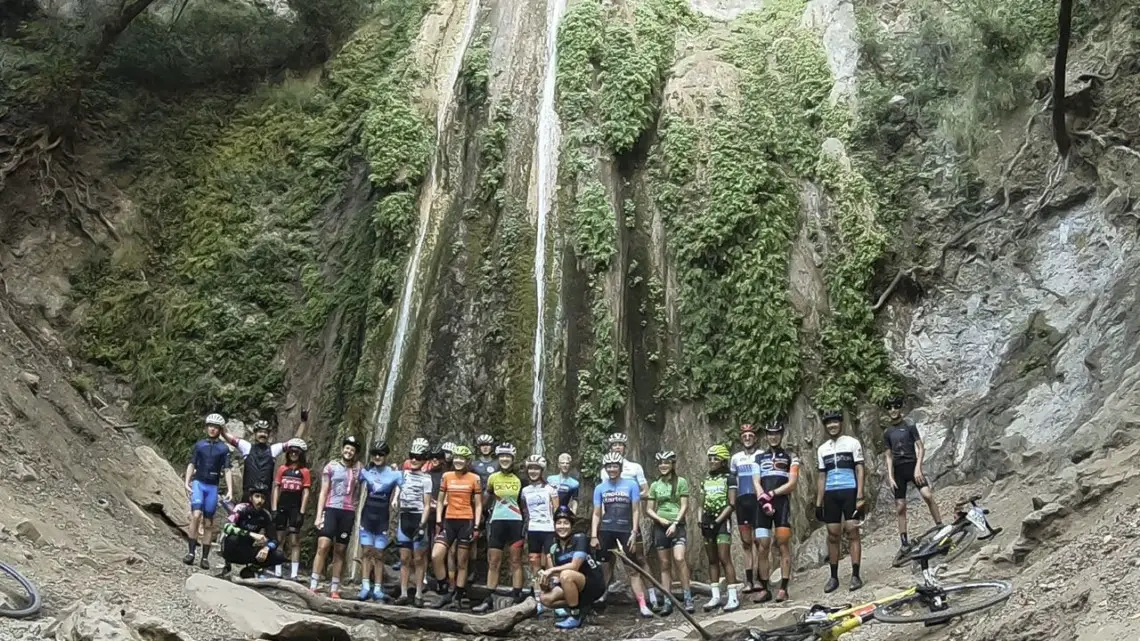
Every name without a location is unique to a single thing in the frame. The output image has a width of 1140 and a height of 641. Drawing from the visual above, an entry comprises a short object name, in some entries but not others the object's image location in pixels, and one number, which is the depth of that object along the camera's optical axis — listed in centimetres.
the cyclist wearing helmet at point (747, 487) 1063
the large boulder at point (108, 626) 707
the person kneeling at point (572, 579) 1013
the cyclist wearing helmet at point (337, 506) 1104
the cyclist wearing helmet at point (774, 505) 1042
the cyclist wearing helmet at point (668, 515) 1080
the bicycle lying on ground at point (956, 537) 857
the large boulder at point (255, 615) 863
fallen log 1005
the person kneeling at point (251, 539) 1080
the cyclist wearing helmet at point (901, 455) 1042
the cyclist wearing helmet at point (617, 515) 1081
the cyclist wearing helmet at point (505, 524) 1123
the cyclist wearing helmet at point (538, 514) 1107
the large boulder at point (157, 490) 1293
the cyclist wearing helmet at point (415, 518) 1109
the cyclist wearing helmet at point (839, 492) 1009
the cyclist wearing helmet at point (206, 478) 1117
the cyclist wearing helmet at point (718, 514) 1064
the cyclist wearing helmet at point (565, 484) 1128
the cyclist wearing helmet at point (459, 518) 1111
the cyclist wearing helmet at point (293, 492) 1139
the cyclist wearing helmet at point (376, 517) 1098
